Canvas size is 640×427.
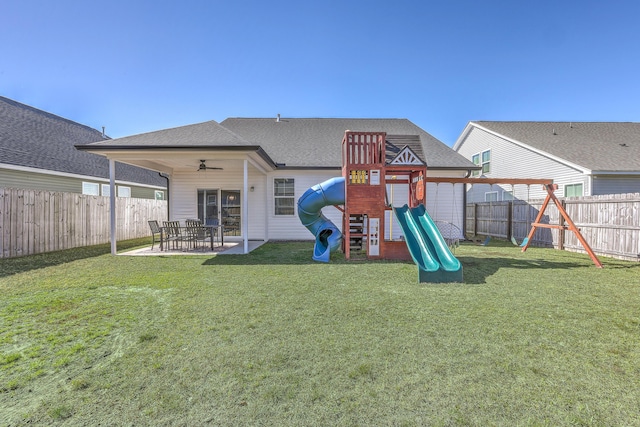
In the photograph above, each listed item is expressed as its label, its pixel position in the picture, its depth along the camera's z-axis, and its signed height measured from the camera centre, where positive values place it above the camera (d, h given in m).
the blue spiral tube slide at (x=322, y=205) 8.26 +0.15
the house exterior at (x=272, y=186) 12.01 +1.00
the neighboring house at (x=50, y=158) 11.46 +2.33
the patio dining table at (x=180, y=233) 9.37 -0.69
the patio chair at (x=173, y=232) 9.40 -0.65
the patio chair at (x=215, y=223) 11.84 -0.47
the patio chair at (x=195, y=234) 9.47 -0.73
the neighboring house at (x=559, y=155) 11.73 +2.53
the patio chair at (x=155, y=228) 9.79 -0.53
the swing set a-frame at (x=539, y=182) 7.70 +0.72
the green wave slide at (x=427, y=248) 5.57 -0.80
